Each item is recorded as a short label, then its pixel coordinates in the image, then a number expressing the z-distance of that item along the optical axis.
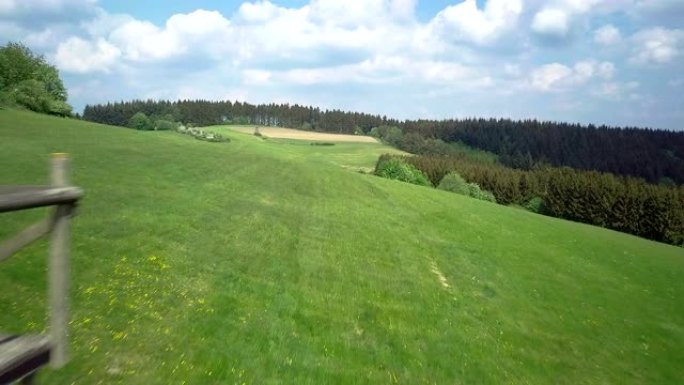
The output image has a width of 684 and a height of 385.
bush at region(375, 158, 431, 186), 115.94
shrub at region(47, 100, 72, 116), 91.19
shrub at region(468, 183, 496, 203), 108.03
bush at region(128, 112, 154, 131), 162.50
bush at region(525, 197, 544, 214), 110.50
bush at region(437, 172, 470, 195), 103.88
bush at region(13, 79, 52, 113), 86.06
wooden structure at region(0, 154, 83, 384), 5.20
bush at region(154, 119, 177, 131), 146.50
